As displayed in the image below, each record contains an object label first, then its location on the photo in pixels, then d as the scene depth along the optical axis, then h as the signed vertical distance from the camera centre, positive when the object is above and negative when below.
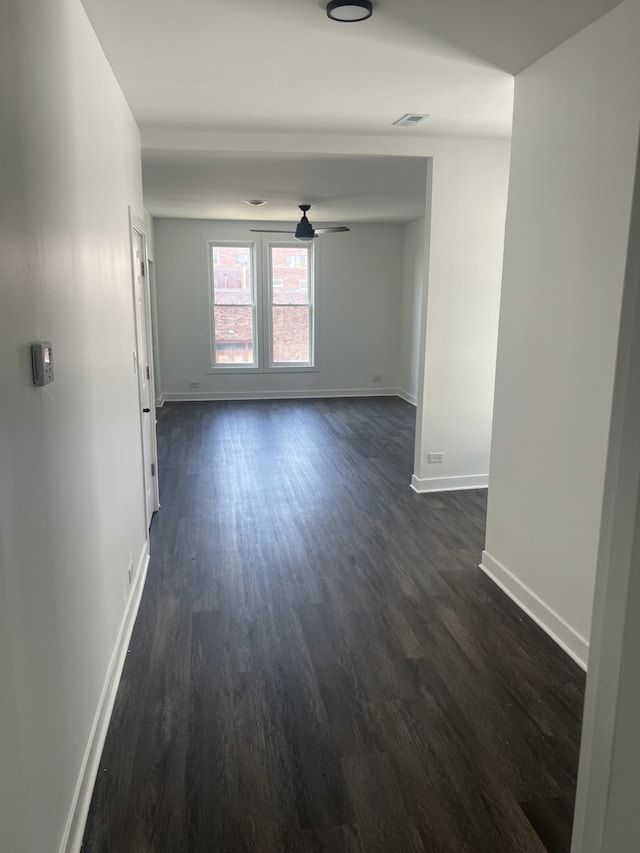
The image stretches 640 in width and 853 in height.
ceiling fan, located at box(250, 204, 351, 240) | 7.21 +0.92
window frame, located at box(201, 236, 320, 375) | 8.92 +0.02
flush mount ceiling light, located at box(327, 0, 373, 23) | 2.27 +1.13
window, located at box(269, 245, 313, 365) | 9.21 +0.01
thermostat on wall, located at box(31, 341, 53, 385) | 1.50 -0.14
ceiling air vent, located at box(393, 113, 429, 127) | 3.82 +1.21
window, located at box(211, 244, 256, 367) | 9.02 +0.03
